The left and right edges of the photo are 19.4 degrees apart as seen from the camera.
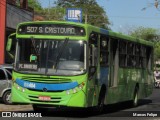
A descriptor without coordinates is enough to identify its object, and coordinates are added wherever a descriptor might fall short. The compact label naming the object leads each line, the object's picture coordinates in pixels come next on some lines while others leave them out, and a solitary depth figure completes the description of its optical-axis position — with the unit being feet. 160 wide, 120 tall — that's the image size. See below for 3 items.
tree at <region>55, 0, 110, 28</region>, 217.15
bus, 47.67
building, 104.17
